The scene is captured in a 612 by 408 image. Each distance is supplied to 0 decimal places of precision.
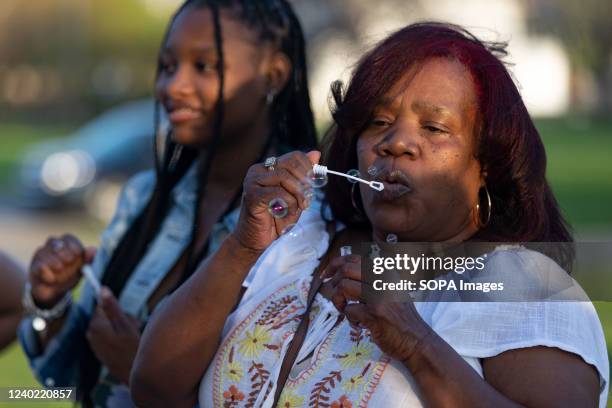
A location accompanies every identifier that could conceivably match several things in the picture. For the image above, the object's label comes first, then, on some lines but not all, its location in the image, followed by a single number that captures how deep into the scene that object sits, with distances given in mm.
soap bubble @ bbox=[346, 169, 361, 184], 2895
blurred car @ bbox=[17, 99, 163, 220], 15266
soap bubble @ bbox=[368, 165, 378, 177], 2760
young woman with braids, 3881
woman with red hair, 2469
